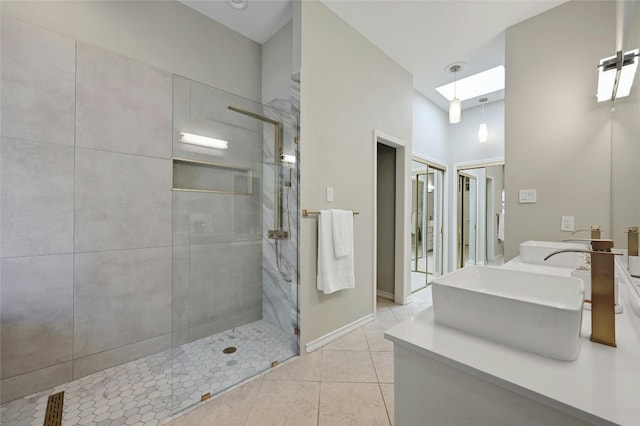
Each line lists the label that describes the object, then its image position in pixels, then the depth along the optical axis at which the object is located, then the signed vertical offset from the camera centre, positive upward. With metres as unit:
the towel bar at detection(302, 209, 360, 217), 2.06 +0.00
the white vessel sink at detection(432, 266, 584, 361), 0.67 -0.30
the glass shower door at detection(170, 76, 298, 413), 1.95 -0.21
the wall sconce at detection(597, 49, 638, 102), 1.23 +0.80
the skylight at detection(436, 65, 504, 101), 3.11 +1.70
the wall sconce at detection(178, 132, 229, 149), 1.99 +0.58
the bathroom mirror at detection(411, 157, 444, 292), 3.89 -0.10
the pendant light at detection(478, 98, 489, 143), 3.35 +1.07
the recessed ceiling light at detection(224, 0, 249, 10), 2.10 +1.75
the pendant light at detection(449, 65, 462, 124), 2.86 +1.16
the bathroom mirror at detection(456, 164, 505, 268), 4.02 -0.07
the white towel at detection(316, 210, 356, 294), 2.13 -0.41
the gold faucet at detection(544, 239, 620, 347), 0.72 -0.24
